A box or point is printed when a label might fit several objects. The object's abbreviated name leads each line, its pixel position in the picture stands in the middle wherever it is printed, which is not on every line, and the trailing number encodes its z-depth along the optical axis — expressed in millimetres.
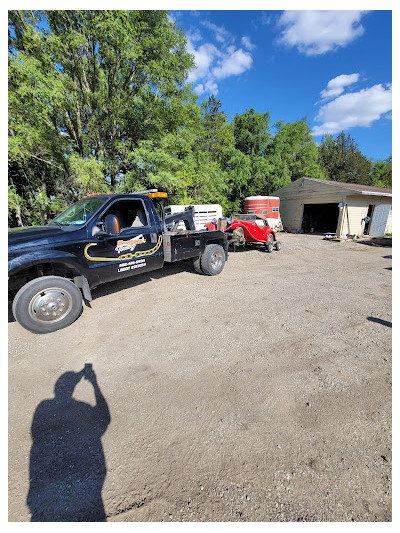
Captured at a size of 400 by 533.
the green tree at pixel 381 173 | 41500
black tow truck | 3281
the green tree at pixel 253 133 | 23125
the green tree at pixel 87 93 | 8242
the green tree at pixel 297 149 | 24831
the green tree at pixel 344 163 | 35594
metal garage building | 15898
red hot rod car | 8969
